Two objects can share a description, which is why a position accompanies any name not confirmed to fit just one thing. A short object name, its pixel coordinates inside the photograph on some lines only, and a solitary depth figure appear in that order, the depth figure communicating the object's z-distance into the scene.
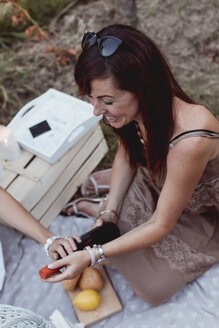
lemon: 1.63
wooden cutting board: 1.65
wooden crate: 1.82
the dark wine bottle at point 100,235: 1.53
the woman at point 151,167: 1.14
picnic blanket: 1.59
